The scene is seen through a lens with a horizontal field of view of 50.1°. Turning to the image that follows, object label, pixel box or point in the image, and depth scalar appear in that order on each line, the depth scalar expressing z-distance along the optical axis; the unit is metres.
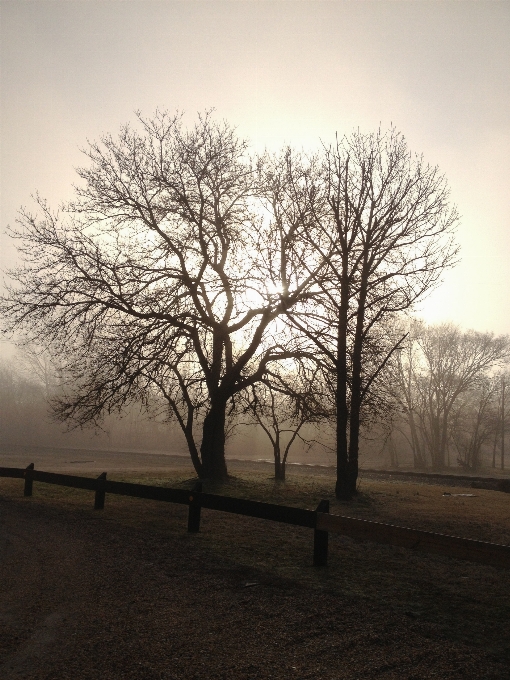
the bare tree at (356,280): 17.48
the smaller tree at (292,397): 18.39
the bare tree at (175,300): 17.55
